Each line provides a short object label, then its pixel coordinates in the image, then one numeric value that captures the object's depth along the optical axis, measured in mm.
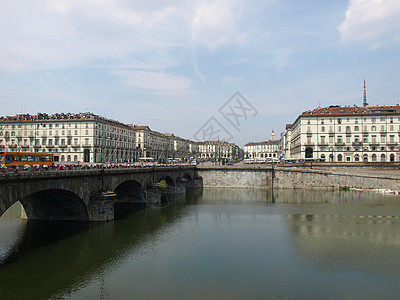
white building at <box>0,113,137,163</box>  97750
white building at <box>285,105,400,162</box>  93562
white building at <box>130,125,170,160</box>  136062
